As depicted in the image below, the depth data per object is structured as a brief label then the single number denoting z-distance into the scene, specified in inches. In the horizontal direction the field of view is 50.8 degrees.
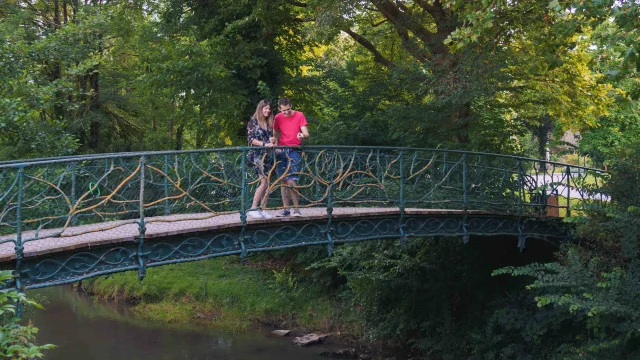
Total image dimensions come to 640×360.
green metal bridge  297.1
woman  368.8
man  383.6
